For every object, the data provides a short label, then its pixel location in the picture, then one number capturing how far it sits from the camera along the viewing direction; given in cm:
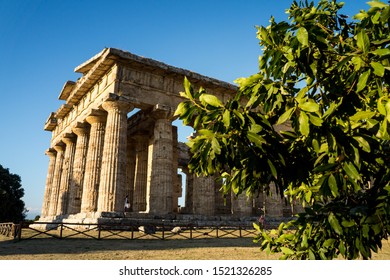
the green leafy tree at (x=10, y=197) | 3784
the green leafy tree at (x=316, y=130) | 239
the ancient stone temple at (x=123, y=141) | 2078
